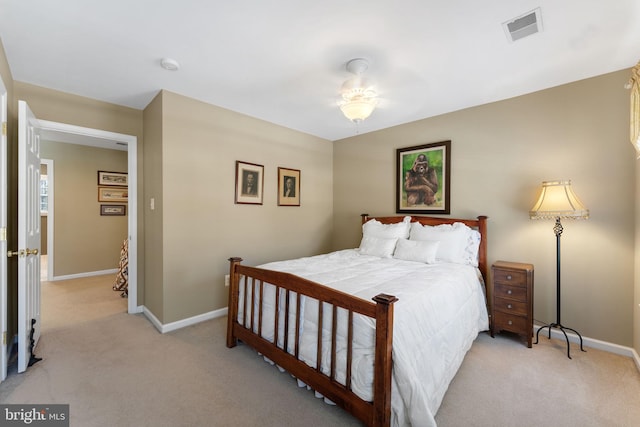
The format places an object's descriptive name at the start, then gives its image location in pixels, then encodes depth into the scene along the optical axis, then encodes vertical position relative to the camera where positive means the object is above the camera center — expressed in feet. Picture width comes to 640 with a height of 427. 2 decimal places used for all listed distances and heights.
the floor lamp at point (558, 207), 7.80 +0.15
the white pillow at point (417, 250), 9.54 -1.38
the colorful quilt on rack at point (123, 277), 13.43 -3.28
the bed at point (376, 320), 4.71 -2.38
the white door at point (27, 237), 6.62 -0.66
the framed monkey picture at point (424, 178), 11.27 +1.46
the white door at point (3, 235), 6.15 -0.54
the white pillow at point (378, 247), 10.65 -1.39
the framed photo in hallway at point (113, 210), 17.33 +0.11
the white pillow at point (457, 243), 9.61 -1.08
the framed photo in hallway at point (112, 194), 17.18 +1.12
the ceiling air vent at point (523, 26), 5.74 +4.08
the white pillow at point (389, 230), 11.24 -0.74
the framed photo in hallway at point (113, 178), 17.10 +2.11
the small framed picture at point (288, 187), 13.03 +1.22
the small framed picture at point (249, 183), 11.37 +1.24
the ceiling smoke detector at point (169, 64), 7.50 +4.11
